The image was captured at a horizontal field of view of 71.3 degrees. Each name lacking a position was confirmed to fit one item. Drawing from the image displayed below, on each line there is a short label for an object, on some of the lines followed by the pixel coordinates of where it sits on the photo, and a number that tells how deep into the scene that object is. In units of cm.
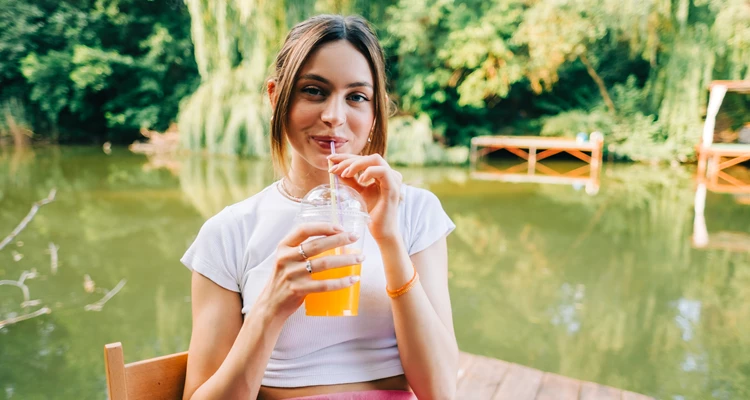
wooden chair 85
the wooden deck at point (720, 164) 982
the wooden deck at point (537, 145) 1175
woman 94
